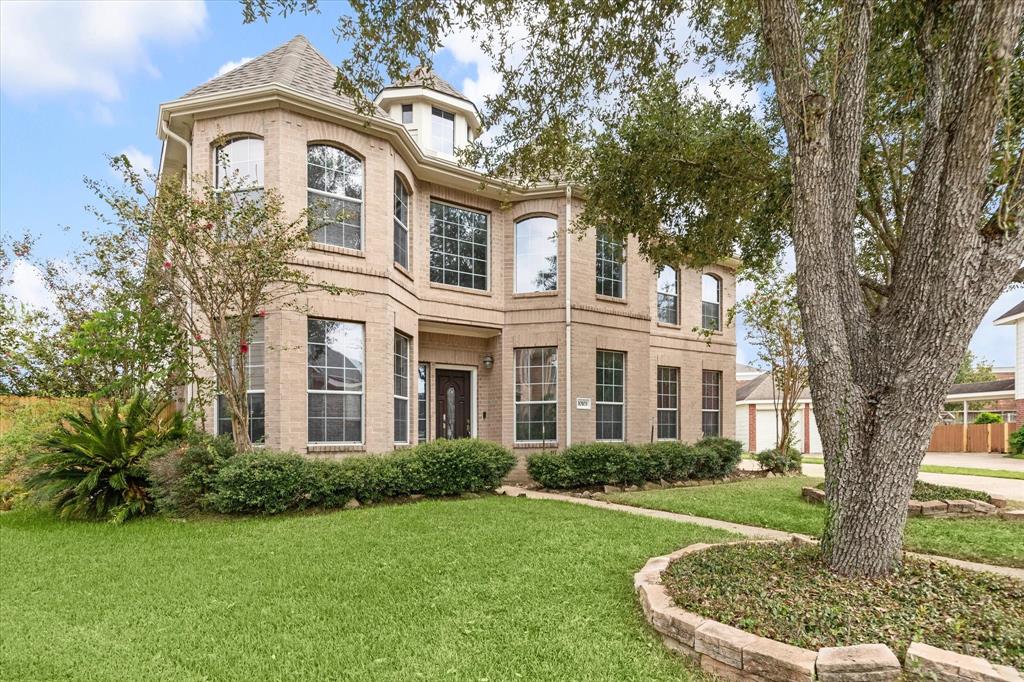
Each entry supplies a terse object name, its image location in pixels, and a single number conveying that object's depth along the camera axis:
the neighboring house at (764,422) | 26.81
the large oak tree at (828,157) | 3.55
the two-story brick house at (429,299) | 9.27
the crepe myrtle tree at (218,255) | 7.76
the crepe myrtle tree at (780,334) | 12.99
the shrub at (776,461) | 13.93
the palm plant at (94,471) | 7.67
